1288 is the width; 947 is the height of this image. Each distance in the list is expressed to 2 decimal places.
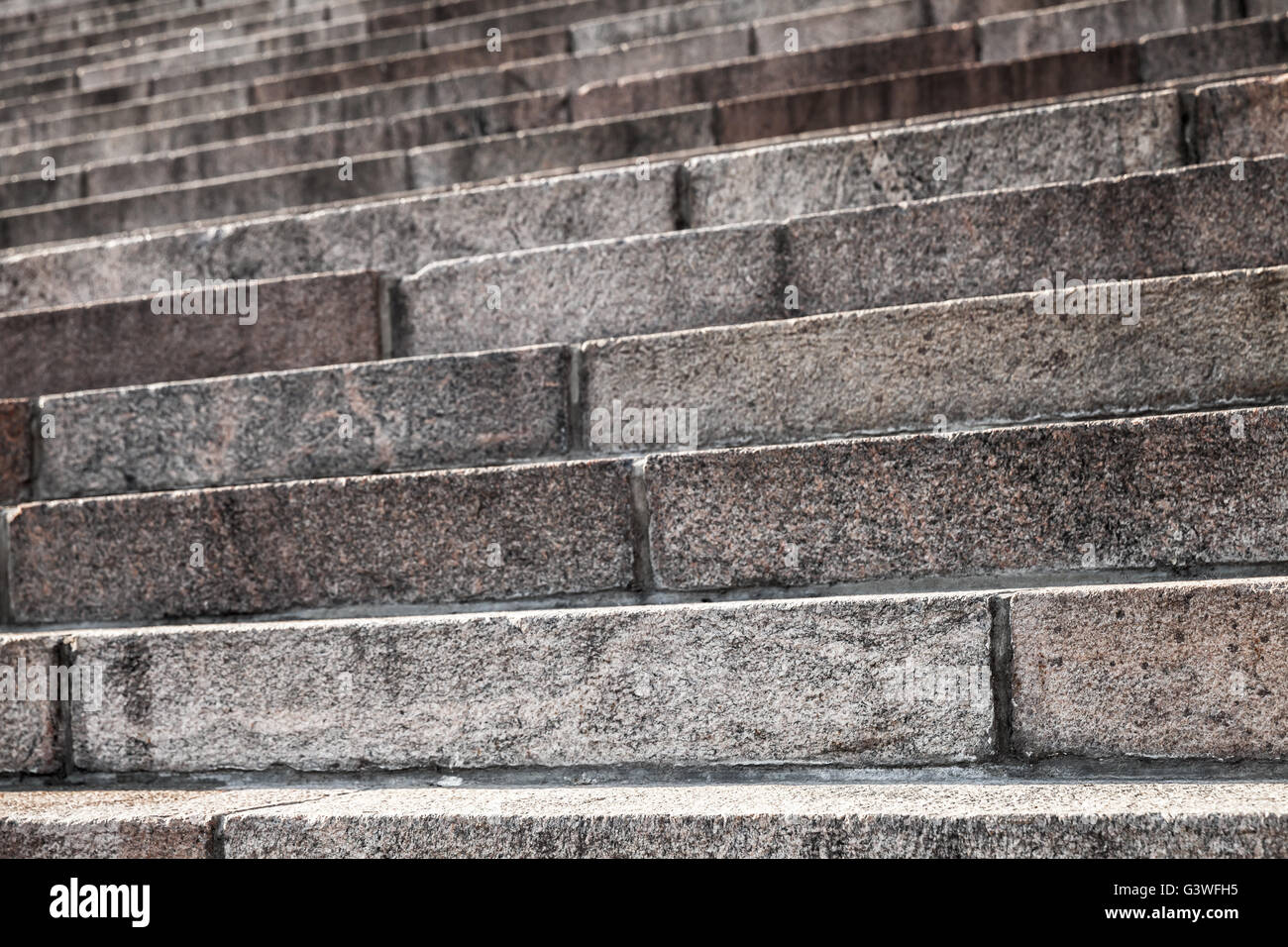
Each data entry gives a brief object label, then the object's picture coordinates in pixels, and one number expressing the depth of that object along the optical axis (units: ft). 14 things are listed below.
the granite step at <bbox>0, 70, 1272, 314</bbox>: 12.03
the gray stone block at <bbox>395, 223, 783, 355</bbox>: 11.59
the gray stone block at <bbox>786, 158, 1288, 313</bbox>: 10.20
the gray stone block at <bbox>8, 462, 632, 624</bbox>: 9.69
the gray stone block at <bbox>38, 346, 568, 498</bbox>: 10.70
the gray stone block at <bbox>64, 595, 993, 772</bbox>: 8.27
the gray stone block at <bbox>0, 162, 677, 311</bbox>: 13.46
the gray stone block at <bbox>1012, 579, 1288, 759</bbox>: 7.65
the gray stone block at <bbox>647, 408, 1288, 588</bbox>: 8.26
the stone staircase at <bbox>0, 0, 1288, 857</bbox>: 7.94
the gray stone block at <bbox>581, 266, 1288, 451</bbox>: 9.12
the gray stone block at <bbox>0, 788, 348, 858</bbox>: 8.32
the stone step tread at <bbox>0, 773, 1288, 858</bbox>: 6.82
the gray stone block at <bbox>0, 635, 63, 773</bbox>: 9.93
